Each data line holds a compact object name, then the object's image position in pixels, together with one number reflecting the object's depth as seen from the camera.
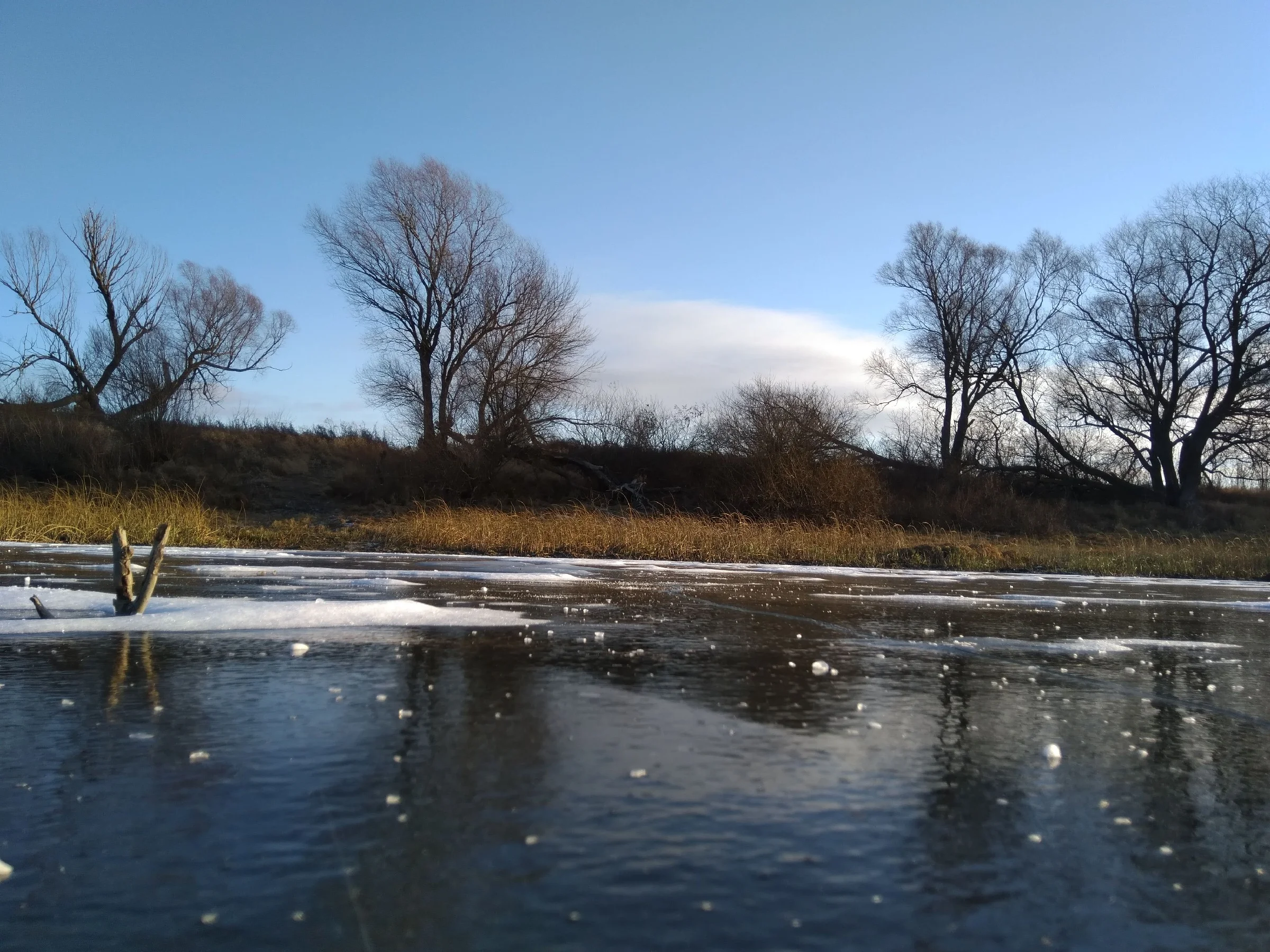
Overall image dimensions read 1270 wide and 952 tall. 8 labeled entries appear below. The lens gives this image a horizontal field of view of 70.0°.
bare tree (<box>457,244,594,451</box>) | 29.77
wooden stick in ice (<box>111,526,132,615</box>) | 6.00
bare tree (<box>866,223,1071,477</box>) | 38.06
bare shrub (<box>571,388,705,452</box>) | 33.16
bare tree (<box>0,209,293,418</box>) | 31.34
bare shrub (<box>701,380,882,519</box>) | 27.02
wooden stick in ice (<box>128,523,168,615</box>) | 6.23
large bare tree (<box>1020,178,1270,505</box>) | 34.00
